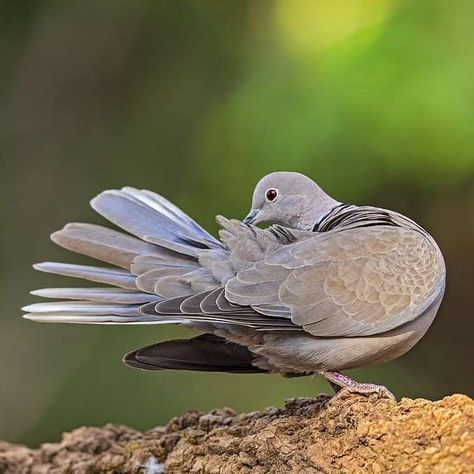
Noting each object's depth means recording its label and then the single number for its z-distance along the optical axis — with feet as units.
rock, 17.31
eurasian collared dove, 17.53
